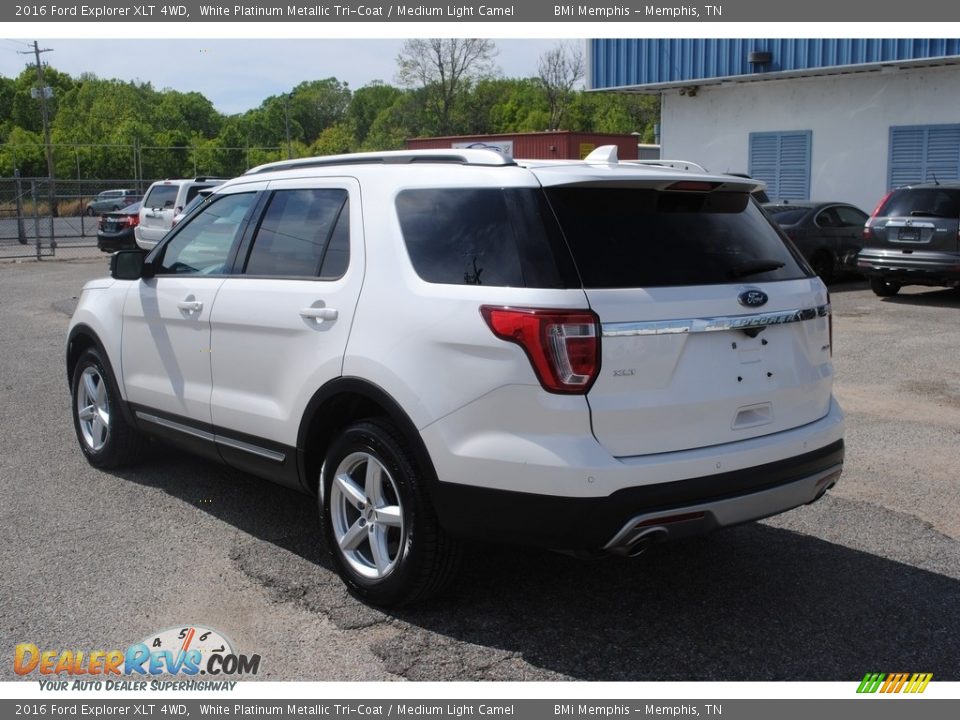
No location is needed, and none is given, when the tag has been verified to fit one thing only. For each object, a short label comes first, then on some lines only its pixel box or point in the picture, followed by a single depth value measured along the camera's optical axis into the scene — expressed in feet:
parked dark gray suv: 46.06
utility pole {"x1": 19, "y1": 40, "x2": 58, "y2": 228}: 173.45
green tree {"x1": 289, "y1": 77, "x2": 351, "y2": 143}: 433.48
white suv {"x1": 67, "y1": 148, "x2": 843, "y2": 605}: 12.04
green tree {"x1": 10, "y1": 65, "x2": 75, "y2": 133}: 349.20
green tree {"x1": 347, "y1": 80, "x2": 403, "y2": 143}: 386.93
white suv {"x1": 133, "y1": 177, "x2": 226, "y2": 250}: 69.15
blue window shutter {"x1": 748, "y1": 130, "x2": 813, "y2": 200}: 70.33
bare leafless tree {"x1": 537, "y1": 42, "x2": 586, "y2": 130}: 262.47
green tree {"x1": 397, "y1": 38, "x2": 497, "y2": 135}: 244.83
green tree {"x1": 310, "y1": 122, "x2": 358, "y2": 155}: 319.72
